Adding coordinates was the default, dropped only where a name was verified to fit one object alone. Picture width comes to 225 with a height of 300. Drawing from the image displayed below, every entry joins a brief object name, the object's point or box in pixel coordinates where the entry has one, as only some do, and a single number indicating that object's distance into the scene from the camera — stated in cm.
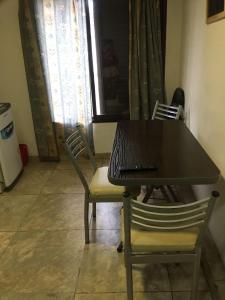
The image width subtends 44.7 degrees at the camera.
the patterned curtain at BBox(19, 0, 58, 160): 298
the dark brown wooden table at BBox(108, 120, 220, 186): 146
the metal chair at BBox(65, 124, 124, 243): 198
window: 312
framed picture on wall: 172
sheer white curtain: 297
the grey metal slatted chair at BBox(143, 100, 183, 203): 230
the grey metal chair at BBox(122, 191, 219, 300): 129
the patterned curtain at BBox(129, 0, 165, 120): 294
